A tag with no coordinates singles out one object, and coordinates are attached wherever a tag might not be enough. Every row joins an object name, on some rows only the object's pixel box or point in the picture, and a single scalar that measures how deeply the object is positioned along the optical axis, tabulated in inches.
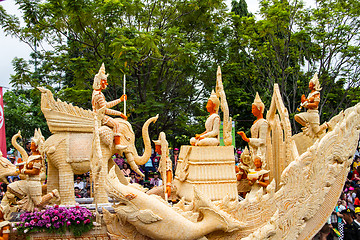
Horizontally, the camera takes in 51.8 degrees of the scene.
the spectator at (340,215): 253.7
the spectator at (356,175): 388.8
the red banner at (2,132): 345.7
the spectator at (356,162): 441.1
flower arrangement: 182.4
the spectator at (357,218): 244.0
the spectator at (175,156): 406.0
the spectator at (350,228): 229.9
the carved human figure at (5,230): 183.5
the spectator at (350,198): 330.1
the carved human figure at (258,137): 260.1
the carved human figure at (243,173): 287.7
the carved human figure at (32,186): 218.1
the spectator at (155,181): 365.3
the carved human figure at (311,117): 255.6
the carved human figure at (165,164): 248.0
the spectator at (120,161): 436.1
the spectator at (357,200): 304.1
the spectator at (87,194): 325.7
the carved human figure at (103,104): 263.1
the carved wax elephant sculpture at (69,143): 254.2
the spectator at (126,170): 349.4
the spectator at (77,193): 318.5
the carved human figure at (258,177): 232.2
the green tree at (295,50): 522.6
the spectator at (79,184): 368.5
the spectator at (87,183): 365.8
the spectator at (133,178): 380.7
